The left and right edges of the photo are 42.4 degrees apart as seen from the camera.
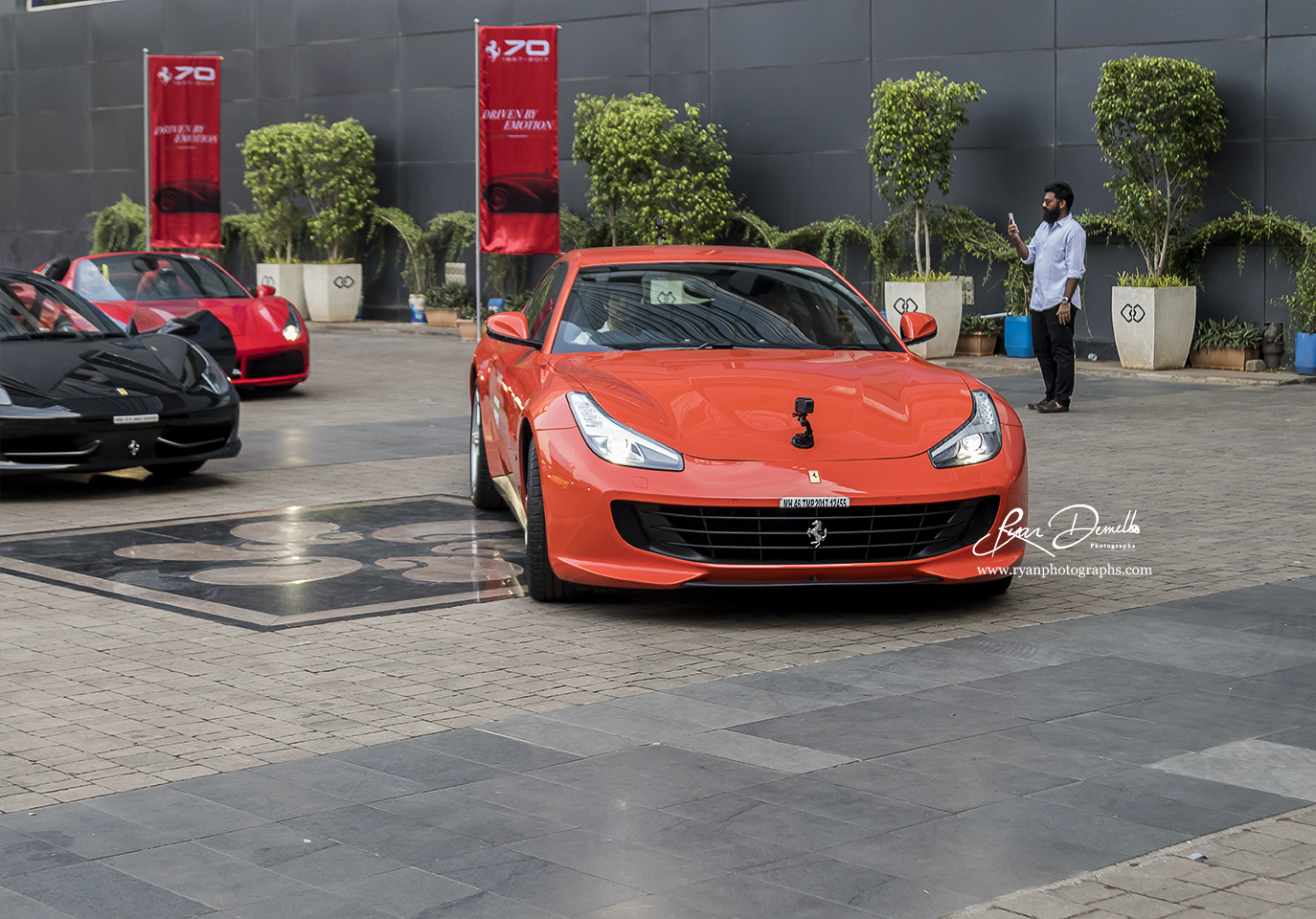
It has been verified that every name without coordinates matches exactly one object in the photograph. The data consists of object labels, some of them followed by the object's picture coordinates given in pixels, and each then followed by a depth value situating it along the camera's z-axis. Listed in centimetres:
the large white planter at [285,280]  2797
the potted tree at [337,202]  2691
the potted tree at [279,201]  2714
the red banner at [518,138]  2125
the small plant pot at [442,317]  2608
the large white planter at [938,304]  1981
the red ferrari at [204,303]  1554
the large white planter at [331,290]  2728
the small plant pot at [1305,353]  1731
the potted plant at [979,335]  2027
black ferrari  968
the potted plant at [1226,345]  1808
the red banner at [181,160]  2530
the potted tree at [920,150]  1961
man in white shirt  1392
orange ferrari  645
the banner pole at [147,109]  2526
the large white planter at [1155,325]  1788
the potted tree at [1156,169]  1772
